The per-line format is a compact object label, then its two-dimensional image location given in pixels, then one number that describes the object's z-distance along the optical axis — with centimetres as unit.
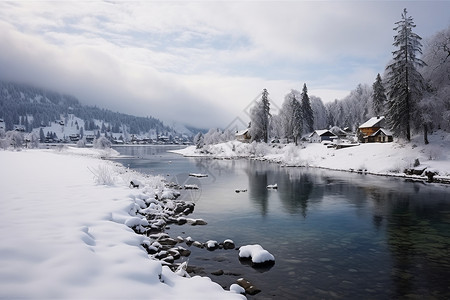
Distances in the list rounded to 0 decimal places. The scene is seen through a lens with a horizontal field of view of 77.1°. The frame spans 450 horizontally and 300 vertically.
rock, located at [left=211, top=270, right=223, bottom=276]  1128
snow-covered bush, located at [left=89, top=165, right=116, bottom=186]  2416
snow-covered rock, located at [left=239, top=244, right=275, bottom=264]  1220
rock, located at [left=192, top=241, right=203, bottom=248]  1432
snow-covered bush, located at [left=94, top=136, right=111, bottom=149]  13212
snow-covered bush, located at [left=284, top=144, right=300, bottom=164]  6084
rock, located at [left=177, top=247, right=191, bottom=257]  1322
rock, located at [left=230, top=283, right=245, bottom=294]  955
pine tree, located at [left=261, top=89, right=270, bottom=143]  8862
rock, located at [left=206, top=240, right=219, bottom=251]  1398
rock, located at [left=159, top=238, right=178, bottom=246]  1430
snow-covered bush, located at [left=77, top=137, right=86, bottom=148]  15200
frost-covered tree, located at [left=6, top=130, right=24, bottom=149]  10875
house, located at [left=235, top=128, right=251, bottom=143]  10978
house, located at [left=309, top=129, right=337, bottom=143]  8519
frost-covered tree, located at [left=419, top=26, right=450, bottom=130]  3972
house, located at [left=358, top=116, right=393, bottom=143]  6227
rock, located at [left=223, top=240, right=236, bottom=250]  1415
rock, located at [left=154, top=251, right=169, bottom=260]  1230
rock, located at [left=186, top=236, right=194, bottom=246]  1466
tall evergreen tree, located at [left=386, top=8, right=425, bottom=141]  4200
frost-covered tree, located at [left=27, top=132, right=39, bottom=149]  13951
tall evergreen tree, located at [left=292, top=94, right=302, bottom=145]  7765
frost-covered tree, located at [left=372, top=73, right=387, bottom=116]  7262
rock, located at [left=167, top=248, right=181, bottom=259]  1278
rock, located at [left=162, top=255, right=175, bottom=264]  1190
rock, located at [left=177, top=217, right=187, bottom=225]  1831
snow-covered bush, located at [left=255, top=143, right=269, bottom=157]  8248
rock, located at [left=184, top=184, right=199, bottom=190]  3176
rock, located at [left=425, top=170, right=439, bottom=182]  3471
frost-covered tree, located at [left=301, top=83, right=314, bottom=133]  8875
